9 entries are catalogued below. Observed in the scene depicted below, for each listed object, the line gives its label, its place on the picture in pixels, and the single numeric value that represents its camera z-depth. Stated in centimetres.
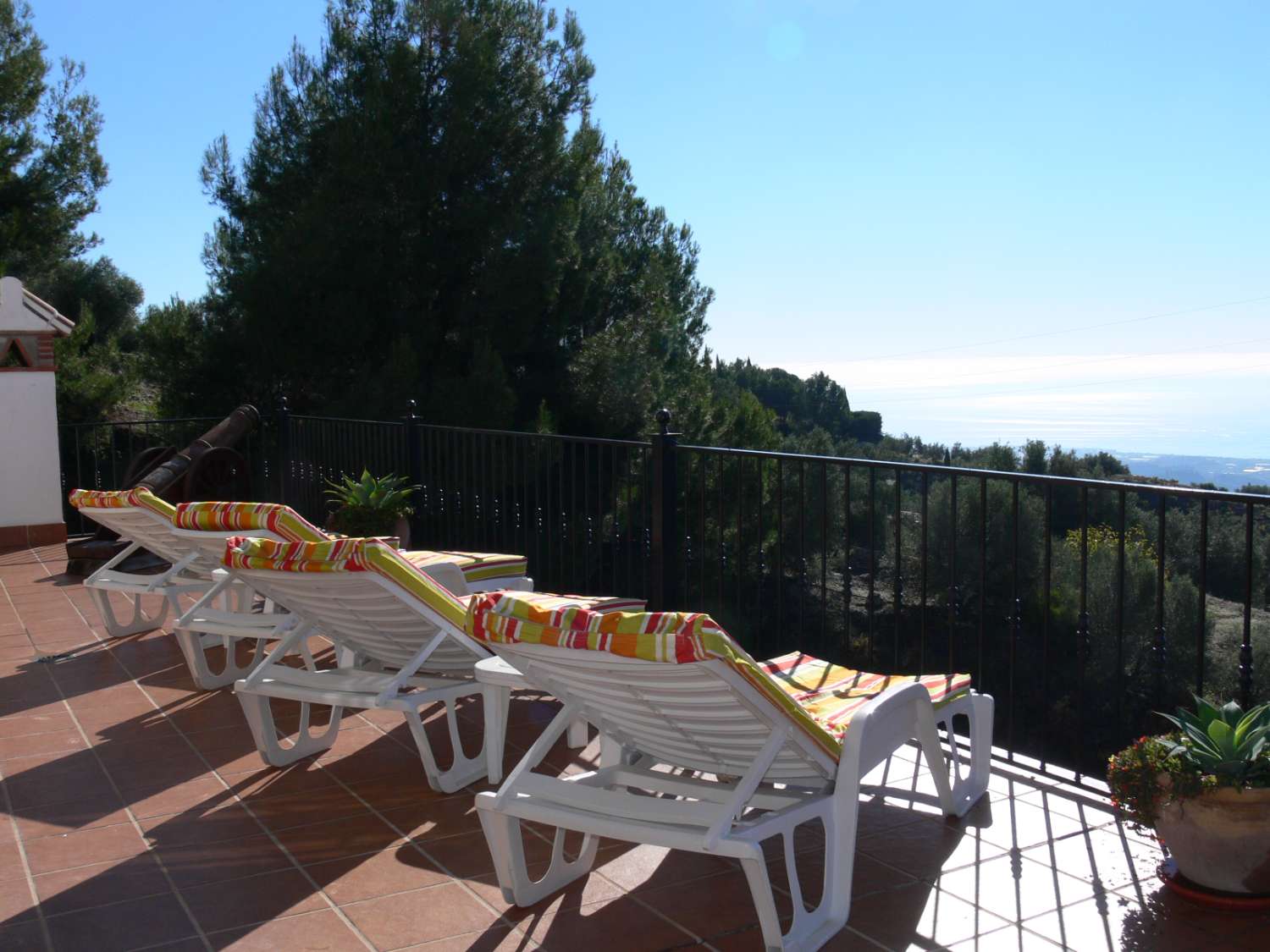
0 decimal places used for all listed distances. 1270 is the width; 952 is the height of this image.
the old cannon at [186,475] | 673
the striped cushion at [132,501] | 493
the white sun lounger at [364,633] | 321
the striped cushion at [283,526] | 407
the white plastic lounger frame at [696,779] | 216
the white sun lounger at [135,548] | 495
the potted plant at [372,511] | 610
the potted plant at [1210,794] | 237
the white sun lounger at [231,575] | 411
